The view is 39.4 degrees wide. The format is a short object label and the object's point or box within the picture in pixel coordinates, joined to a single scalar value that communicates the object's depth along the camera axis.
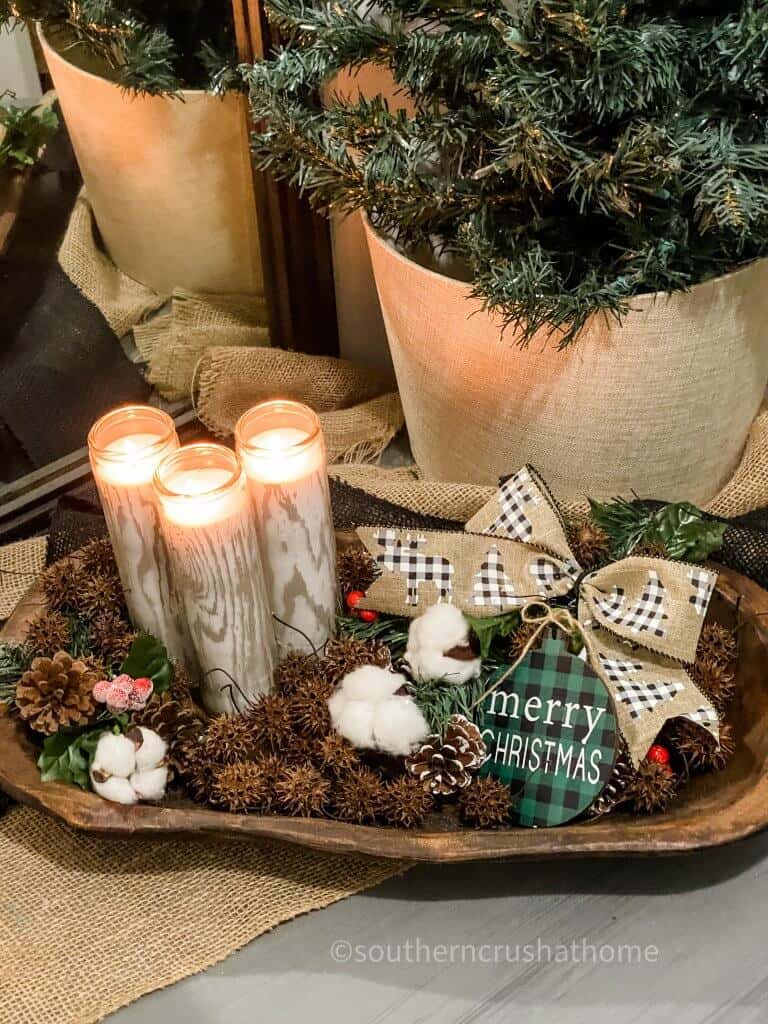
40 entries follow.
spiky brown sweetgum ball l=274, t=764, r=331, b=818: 0.60
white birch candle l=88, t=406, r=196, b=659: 0.62
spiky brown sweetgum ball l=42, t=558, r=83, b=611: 0.70
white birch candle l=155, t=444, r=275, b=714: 0.58
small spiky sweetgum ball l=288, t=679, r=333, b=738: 0.63
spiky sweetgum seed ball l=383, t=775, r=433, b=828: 0.60
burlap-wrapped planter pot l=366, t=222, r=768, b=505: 0.72
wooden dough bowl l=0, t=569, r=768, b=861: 0.57
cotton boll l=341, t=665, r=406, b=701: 0.63
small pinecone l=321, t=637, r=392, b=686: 0.66
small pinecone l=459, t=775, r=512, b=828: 0.60
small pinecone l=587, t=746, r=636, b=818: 0.61
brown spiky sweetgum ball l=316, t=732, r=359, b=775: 0.62
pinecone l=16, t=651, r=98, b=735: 0.62
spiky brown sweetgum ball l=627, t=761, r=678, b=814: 0.60
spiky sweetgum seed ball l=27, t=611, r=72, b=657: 0.67
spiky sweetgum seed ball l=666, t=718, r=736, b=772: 0.62
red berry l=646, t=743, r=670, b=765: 0.62
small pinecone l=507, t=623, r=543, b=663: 0.66
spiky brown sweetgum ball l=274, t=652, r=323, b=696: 0.66
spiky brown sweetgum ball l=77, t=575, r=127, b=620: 0.70
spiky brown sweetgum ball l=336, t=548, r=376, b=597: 0.73
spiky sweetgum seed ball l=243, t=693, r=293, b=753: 0.64
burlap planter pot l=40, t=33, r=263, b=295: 0.81
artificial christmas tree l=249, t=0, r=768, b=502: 0.61
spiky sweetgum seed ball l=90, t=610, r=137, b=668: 0.68
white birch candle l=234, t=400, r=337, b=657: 0.61
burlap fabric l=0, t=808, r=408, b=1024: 0.60
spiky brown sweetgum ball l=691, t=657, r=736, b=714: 0.66
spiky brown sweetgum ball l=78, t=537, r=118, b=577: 0.72
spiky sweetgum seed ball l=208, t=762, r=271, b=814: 0.60
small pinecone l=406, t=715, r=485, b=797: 0.61
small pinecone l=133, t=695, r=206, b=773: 0.63
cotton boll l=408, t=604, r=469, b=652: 0.64
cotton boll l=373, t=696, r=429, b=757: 0.61
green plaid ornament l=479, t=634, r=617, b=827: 0.60
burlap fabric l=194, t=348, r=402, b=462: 0.96
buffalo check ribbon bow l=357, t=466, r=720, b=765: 0.64
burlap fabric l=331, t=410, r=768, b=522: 0.82
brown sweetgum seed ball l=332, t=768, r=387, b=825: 0.60
